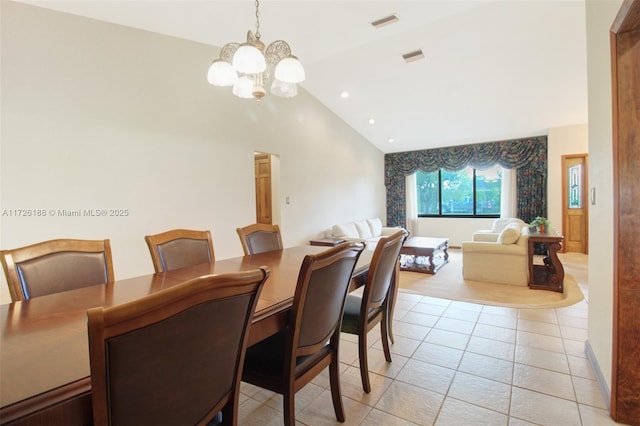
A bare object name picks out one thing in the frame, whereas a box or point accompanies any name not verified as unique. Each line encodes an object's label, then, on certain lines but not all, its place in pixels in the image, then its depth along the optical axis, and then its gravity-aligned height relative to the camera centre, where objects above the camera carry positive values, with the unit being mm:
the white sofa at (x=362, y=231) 5344 -451
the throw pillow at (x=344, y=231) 5336 -412
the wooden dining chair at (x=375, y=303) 1660 -577
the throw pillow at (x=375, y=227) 6402 -417
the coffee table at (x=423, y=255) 4680 -813
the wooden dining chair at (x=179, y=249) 1857 -243
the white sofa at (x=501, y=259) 3898 -713
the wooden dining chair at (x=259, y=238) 2363 -231
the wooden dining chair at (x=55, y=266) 1368 -257
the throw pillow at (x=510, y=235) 3955 -399
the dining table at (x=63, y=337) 634 -362
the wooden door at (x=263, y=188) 4750 +344
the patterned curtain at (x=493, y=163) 6121 +920
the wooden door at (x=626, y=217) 1451 -73
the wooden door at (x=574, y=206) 5582 -56
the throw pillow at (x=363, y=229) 5961 -425
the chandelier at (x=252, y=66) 1709 +861
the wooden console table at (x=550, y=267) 3680 -785
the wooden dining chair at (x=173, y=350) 622 -332
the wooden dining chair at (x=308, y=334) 1208 -549
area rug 3293 -1035
